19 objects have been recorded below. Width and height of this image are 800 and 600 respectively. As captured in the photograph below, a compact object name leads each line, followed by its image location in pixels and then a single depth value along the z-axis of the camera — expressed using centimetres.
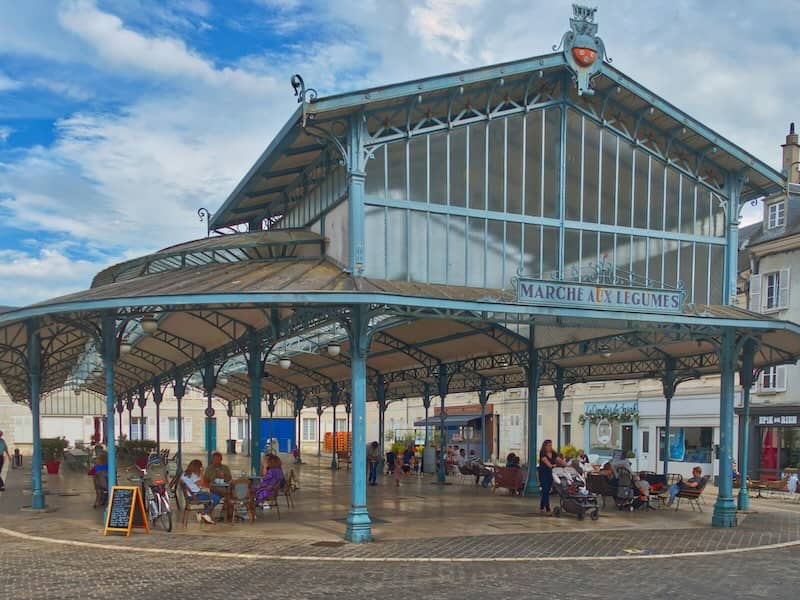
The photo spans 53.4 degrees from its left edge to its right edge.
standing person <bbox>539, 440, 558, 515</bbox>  1620
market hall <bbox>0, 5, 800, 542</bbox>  1319
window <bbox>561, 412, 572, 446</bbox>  4112
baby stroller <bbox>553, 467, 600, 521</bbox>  1562
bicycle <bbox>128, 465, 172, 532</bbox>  1352
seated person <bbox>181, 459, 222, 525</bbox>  1404
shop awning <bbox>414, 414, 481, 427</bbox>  4509
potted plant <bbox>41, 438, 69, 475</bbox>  2858
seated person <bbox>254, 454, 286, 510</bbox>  1513
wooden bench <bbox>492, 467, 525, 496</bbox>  2059
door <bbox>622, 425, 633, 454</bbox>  3703
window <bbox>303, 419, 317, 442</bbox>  5931
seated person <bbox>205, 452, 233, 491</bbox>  1464
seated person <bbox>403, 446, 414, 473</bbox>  2948
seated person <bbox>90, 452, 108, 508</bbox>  1655
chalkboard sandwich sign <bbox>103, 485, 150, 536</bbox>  1293
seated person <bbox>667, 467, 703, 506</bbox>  1794
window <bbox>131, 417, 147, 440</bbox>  6325
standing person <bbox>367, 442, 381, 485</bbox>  2389
